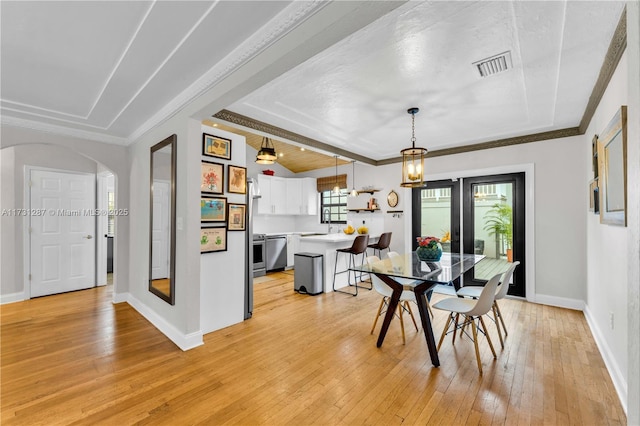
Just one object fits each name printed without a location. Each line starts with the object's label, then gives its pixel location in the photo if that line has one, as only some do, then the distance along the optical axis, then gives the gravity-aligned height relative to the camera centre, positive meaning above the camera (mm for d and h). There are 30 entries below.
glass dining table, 2502 -570
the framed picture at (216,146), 3137 +754
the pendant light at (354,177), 6616 +839
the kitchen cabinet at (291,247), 6936 -816
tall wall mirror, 3045 -77
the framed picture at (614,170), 1919 +324
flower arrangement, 3268 -337
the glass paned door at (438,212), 5070 +22
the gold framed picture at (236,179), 3385 +407
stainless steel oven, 6105 -900
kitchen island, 4887 -645
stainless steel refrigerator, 3611 -616
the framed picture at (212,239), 3092 -287
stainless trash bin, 4684 -987
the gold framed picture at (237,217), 3388 -42
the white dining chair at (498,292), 2807 -851
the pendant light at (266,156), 4285 +856
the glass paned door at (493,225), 4590 -194
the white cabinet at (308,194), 7441 +499
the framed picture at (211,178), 3131 +396
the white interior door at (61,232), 4492 -294
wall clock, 5820 +299
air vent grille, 2316 +1251
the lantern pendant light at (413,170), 3296 +502
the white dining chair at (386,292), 2954 -845
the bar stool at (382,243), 5258 -546
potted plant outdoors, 4566 -174
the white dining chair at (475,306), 2387 -847
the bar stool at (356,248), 4789 -592
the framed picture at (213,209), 3105 +50
